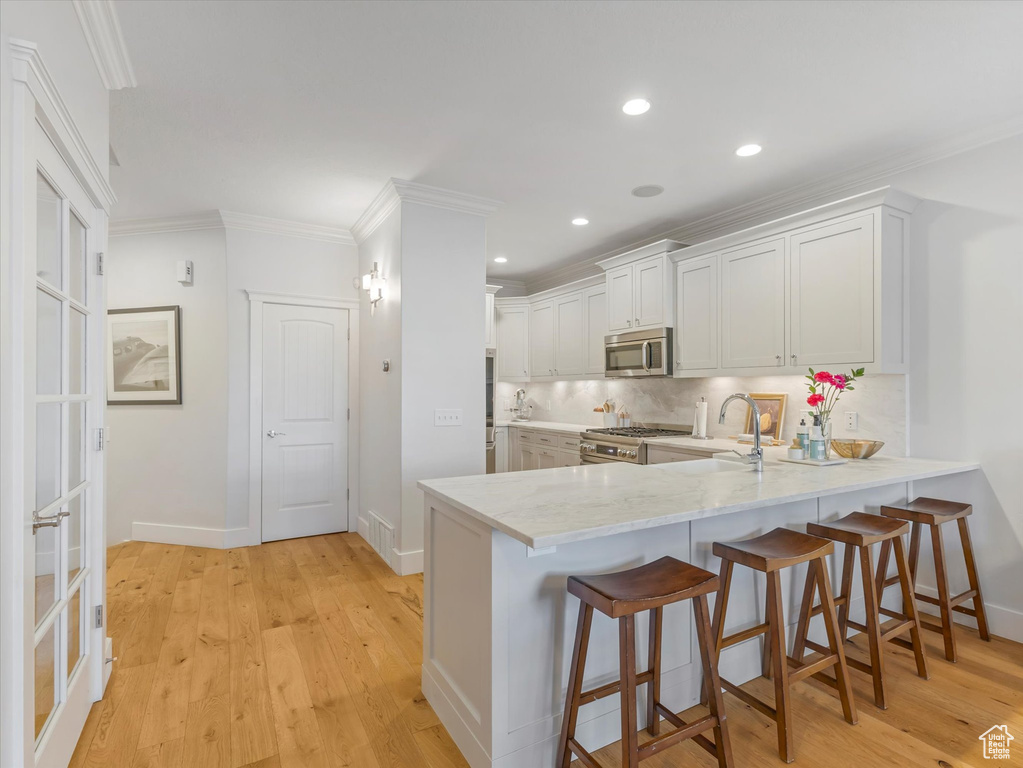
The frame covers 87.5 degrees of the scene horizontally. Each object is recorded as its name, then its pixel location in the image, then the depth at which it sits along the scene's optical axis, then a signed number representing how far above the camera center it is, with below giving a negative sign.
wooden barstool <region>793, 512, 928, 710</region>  2.14 -0.91
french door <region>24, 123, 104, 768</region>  1.46 -0.25
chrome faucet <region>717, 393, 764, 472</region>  2.56 -0.34
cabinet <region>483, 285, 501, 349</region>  5.89 +0.76
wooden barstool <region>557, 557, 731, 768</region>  1.52 -0.78
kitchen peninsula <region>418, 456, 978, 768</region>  1.71 -0.67
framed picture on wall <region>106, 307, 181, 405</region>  4.31 +0.23
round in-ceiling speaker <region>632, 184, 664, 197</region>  3.61 +1.33
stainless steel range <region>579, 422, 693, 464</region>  4.21 -0.48
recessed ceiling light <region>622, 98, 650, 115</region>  2.51 +1.33
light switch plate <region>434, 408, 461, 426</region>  3.71 -0.23
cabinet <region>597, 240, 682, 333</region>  4.31 +0.82
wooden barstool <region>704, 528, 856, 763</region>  1.84 -0.82
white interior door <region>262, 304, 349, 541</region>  4.38 -0.31
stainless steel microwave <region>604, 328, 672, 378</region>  4.32 +0.26
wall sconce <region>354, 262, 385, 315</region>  4.02 +0.77
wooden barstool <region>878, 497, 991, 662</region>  2.51 -0.84
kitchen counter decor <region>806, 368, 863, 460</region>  2.94 -0.06
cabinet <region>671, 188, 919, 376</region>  2.99 +0.58
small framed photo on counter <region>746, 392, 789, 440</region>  3.80 -0.20
